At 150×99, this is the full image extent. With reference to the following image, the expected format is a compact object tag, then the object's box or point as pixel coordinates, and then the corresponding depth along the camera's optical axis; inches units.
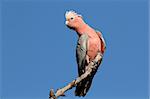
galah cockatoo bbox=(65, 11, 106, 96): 514.9
